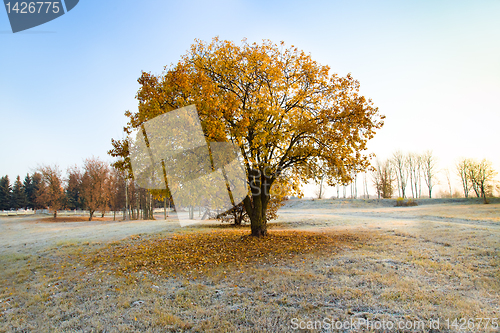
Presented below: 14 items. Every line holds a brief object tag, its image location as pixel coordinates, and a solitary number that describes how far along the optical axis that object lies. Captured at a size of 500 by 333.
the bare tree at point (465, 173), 43.50
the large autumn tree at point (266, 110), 10.74
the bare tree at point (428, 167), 59.42
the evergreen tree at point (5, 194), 60.66
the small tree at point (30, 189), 61.80
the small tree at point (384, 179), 57.00
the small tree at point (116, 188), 38.84
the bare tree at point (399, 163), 61.75
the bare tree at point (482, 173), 39.52
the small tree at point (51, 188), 37.69
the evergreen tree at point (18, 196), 61.59
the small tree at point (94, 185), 35.69
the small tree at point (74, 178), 40.22
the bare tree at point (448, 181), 60.88
